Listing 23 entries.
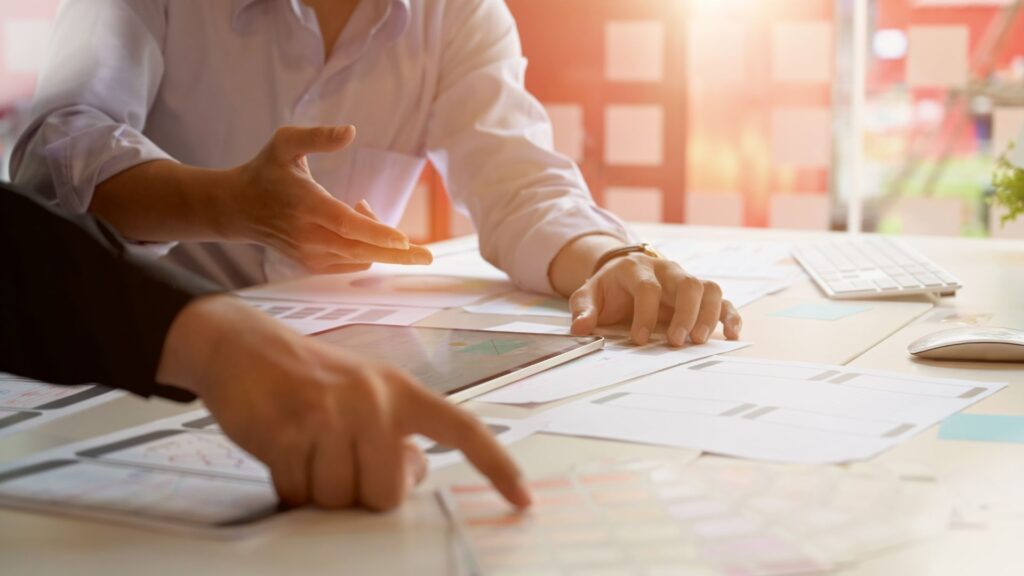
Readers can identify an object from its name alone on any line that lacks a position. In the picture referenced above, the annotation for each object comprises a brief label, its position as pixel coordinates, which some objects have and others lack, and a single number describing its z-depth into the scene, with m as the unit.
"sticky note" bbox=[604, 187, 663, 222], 2.93
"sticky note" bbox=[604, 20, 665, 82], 2.89
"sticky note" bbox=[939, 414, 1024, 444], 0.83
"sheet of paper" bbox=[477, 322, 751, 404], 0.96
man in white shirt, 1.30
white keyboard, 1.49
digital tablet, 0.99
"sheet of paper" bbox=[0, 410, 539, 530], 0.66
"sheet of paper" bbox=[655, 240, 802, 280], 1.70
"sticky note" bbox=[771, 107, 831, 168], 2.86
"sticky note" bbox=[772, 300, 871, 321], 1.35
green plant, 1.76
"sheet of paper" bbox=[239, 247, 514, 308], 1.46
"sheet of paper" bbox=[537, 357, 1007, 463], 0.80
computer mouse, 1.08
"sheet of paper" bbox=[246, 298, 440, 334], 1.26
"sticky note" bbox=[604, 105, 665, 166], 2.91
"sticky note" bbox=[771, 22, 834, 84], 2.84
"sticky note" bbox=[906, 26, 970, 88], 2.83
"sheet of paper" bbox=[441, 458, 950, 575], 0.59
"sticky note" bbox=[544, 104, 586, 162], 2.94
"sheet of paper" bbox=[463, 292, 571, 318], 1.39
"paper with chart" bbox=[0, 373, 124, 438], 0.87
